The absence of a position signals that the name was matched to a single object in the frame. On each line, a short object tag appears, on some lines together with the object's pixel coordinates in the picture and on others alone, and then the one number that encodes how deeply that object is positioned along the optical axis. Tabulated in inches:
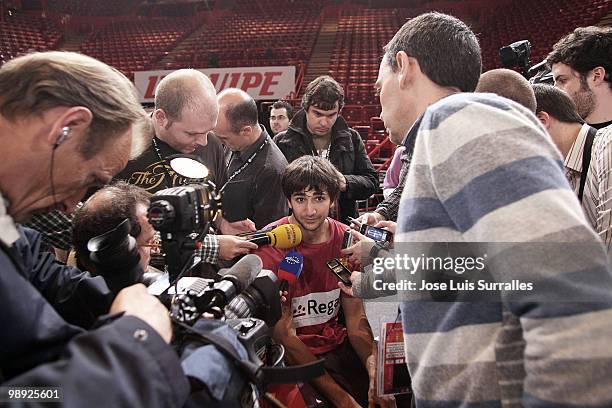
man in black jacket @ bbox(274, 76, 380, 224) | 123.7
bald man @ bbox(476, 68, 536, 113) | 59.5
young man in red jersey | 70.9
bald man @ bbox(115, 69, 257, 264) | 81.9
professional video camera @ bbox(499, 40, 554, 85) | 112.7
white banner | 421.1
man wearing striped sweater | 25.7
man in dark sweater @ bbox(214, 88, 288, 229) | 102.2
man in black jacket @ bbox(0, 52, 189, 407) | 25.8
